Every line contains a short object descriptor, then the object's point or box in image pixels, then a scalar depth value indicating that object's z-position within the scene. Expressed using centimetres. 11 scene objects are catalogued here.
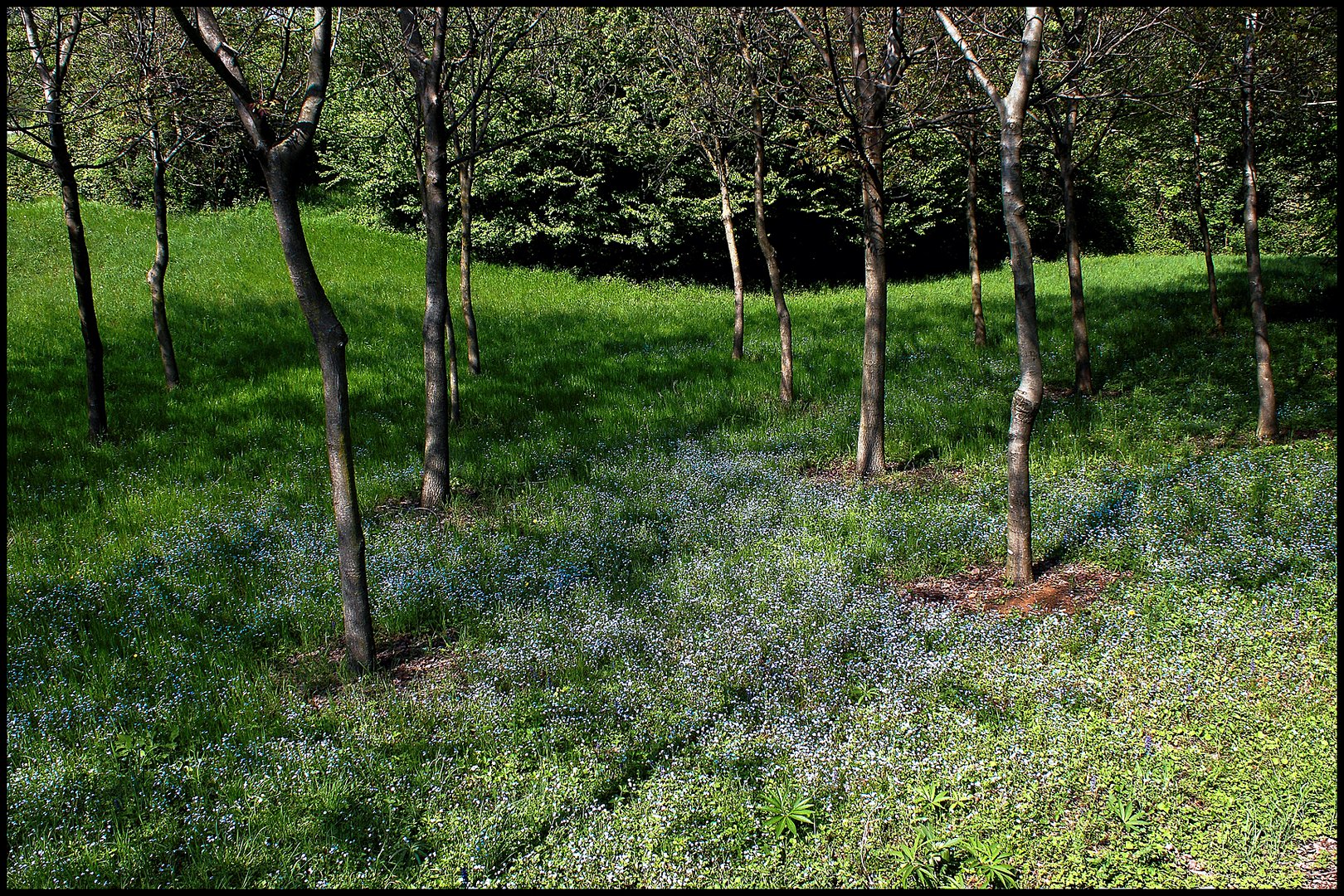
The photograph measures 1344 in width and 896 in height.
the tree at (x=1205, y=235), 1509
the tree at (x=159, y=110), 854
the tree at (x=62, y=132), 973
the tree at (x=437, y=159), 855
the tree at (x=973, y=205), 1392
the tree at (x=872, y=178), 869
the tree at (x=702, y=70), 1134
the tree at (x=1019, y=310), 640
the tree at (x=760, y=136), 948
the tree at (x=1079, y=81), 745
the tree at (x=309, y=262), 547
